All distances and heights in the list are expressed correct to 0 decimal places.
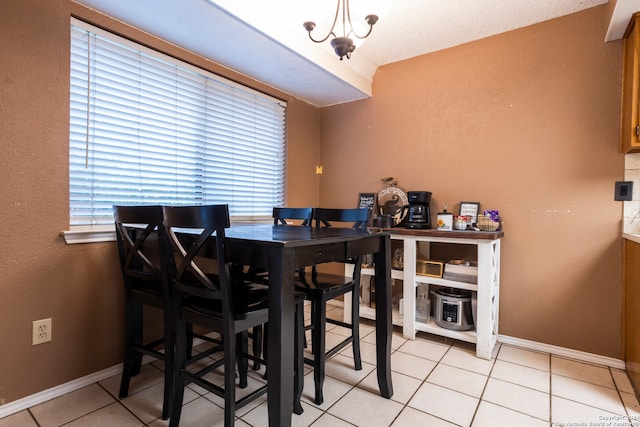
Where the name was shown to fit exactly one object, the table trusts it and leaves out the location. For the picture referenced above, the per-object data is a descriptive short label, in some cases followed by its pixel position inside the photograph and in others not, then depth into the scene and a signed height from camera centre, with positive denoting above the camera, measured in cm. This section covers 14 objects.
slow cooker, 240 -74
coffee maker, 269 +1
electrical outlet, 167 -65
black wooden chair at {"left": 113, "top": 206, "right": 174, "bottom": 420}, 150 -43
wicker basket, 241 -9
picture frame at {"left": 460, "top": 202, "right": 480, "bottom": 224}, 257 +2
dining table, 116 -21
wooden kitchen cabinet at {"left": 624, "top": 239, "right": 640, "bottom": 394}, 180 -57
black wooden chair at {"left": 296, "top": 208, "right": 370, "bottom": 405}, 170 -46
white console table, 221 -53
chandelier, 150 +87
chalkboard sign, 310 +10
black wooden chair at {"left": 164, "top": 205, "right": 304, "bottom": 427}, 125 -41
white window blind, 187 +52
